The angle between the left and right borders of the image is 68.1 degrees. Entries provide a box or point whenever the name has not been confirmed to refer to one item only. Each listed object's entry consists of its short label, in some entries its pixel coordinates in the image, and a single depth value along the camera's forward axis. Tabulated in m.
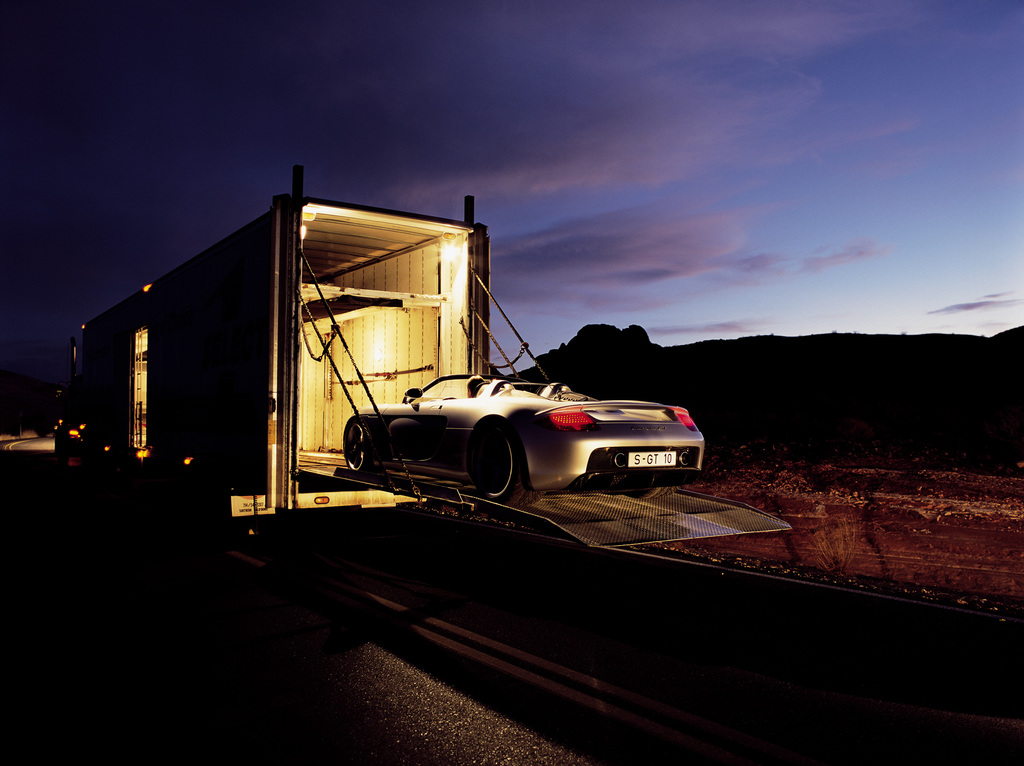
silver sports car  5.60
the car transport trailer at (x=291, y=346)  7.43
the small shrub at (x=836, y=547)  7.84
